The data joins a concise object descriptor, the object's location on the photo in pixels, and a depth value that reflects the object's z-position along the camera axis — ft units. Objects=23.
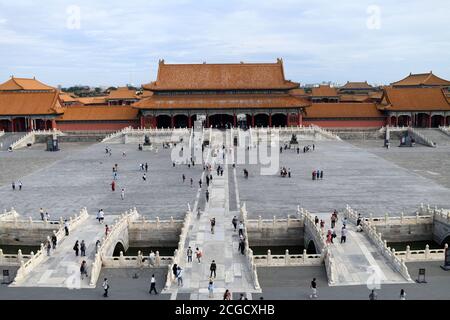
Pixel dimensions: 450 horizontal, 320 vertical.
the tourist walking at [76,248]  88.99
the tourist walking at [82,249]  88.99
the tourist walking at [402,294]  71.05
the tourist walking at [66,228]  99.17
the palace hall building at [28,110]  268.21
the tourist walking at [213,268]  79.48
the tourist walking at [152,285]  76.02
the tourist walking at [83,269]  81.10
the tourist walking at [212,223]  99.94
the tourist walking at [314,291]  73.61
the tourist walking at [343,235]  94.96
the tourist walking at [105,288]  75.25
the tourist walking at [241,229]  96.47
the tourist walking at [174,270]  78.99
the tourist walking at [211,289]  73.67
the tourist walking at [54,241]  92.47
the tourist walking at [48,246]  90.13
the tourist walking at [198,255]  85.32
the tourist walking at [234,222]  102.12
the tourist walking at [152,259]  87.76
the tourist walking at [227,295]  69.00
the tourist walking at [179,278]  77.56
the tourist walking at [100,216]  108.17
